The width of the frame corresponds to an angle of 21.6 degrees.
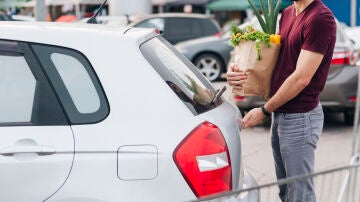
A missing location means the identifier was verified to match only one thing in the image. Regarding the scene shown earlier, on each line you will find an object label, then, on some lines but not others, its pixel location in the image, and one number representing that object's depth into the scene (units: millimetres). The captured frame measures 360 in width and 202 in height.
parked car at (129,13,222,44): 23046
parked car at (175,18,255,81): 20937
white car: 4109
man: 4670
